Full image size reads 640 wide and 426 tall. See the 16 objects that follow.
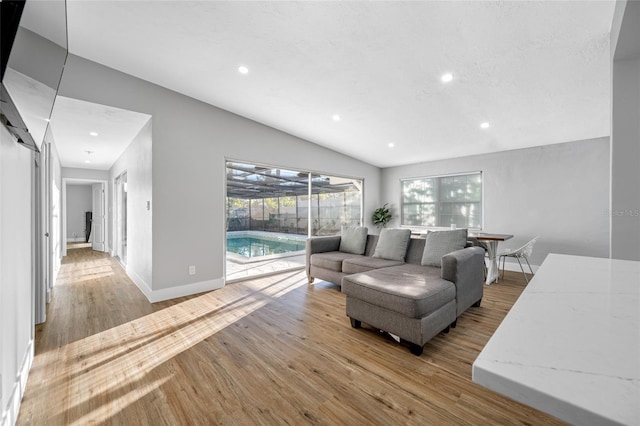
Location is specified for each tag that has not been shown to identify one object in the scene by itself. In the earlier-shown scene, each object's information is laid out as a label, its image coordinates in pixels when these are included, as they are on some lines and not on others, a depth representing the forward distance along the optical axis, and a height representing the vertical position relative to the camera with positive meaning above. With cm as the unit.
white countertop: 35 -24
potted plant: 666 -10
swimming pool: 518 -65
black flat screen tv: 90 +61
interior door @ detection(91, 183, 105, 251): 744 -22
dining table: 415 -73
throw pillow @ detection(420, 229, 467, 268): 314 -38
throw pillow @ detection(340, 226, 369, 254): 427 -45
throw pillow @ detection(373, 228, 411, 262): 364 -44
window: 554 +25
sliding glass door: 454 -3
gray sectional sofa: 219 -67
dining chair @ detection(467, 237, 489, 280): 330 -40
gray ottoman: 215 -78
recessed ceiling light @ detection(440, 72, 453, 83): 286 +144
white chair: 400 -60
